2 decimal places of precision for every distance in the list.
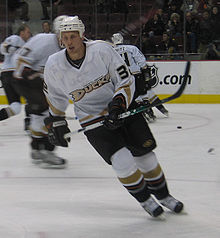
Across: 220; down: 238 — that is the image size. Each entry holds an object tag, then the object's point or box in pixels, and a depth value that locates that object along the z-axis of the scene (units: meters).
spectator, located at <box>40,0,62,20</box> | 17.55
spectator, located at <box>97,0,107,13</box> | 17.30
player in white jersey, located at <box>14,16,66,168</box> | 7.57
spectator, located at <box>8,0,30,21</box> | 17.77
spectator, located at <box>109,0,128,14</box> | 17.20
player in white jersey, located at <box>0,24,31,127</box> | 9.72
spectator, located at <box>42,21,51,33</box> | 12.16
